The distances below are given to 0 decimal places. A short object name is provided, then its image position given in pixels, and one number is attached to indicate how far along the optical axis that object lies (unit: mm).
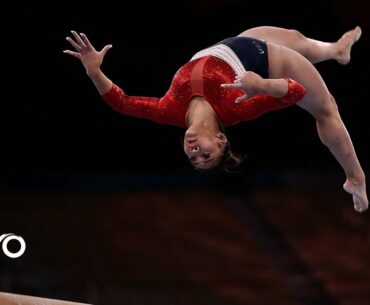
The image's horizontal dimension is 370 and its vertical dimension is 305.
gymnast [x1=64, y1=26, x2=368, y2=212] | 6480
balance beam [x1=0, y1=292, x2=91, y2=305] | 6727
